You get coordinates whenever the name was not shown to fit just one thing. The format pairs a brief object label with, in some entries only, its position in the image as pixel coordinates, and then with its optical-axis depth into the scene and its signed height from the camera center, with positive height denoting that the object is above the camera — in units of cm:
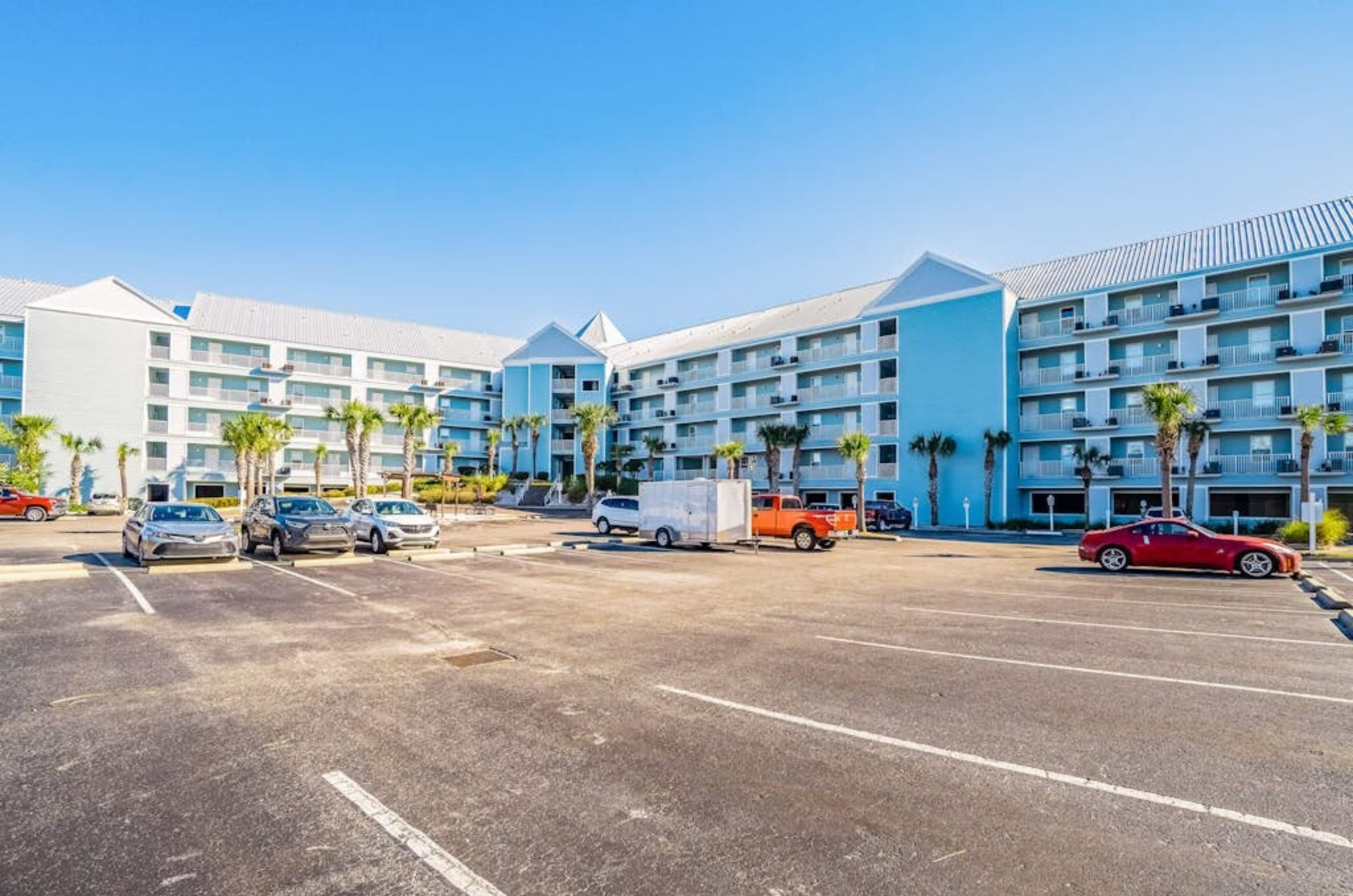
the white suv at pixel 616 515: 3100 -208
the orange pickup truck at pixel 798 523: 2497 -196
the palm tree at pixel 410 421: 4869 +343
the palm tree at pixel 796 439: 4878 +217
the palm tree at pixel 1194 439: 3525 +156
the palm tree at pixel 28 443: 4512 +171
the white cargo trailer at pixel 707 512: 2409 -151
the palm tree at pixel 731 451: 5062 +130
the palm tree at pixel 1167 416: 3028 +237
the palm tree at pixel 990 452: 4056 +101
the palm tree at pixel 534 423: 6234 +413
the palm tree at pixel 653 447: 5988 +193
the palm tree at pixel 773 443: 4878 +188
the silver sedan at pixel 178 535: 1591 -156
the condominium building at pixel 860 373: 3628 +692
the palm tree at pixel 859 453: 3641 +88
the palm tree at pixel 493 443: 6475 +241
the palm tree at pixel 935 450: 4259 +123
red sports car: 1709 -207
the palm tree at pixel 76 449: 4803 +133
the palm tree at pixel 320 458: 5466 +83
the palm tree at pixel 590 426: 5409 +342
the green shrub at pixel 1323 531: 2566 -231
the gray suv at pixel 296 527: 1841 -157
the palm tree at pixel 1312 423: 2973 +200
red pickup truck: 3522 -195
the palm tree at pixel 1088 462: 3875 +41
